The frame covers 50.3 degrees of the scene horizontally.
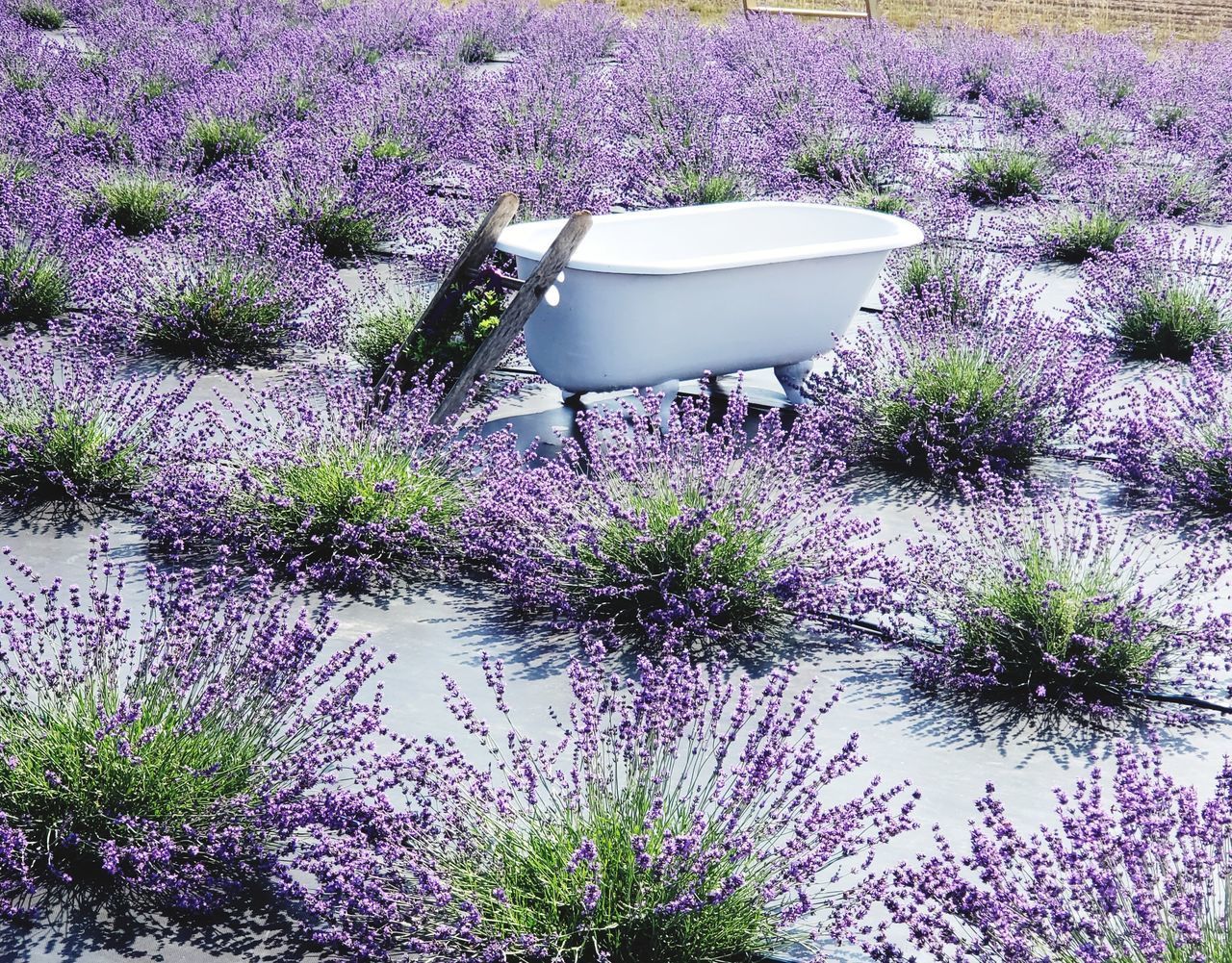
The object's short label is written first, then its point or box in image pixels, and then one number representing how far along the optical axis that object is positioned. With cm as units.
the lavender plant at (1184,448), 365
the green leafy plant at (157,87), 887
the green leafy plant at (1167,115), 952
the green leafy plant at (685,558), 300
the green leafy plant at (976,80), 1132
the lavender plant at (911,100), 1005
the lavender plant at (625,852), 186
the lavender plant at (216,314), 476
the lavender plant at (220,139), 766
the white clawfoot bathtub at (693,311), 404
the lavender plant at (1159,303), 492
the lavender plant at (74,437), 359
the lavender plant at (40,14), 1379
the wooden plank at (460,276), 429
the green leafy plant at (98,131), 725
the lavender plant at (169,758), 206
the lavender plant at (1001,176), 757
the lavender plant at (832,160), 757
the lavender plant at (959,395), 392
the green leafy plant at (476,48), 1238
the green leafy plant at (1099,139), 809
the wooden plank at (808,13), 1407
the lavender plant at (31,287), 500
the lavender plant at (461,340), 436
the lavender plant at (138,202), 625
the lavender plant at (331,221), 589
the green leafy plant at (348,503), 327
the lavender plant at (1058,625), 273
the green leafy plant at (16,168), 644
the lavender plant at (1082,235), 614
